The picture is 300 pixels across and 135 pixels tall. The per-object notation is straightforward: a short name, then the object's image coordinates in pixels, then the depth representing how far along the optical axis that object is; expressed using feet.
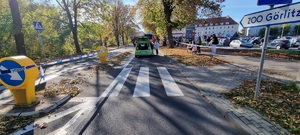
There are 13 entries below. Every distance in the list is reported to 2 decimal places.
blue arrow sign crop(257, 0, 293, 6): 10.96
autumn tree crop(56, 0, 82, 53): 63.93
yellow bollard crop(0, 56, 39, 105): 12.44
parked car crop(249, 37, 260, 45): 104.42
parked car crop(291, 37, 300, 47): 80.64
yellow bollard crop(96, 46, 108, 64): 34.27
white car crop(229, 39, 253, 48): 72.08
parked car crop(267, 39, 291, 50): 67.67
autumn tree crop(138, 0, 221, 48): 58.70
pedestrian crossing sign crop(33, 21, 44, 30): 32.27
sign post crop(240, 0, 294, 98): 10.09
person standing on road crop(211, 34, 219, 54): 59.55
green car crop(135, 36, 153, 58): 47.55
